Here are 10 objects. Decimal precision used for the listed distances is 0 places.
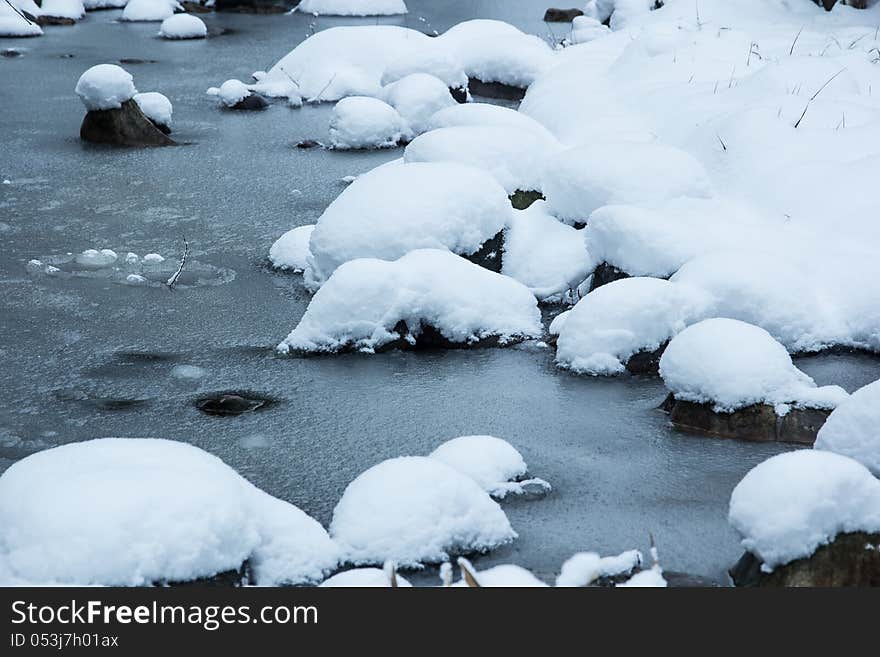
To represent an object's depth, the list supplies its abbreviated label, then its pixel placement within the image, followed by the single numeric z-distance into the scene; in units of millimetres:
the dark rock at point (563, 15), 21641
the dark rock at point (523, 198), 8836
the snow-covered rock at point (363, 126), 11812
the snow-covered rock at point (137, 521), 3512
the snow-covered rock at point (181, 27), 19125
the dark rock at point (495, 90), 14859
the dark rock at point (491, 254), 7770
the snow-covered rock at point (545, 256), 7684
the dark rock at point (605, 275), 7328
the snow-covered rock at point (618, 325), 6395
